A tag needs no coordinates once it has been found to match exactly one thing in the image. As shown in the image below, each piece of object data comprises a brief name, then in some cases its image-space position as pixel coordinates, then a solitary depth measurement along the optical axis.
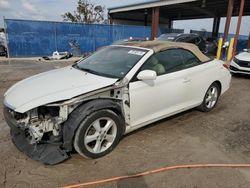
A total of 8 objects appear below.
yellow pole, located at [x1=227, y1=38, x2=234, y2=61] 12.91
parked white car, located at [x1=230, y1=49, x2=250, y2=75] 8.51
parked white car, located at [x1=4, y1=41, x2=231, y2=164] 2.82
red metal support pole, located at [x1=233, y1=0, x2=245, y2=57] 12.57
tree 33.30
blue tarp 15.16
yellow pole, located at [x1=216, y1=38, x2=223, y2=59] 13.10
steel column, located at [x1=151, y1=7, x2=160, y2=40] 18.93
